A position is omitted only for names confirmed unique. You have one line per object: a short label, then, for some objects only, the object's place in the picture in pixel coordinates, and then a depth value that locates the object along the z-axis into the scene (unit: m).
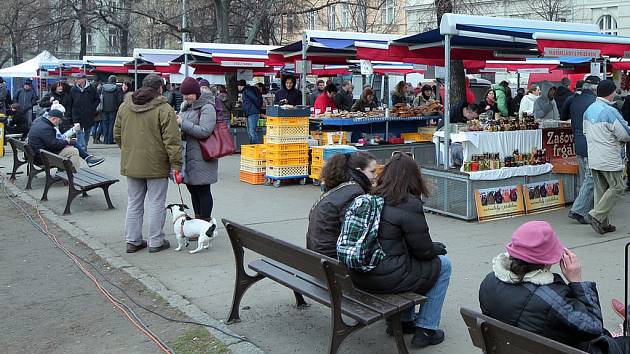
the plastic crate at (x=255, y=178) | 12.41
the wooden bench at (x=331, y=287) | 4.07
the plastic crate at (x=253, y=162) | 12.34
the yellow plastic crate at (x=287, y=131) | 11.76
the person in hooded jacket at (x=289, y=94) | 15.96
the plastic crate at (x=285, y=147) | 11.80
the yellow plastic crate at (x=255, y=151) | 12.29
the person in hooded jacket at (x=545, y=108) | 15.39
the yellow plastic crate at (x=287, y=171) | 11.89
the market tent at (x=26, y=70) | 31.36
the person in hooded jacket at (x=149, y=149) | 7.07
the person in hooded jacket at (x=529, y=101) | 17.05
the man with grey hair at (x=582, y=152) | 8.66
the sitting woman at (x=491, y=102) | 16.30
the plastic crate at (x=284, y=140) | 11.78
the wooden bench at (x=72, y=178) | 9.69
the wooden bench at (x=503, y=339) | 2.63
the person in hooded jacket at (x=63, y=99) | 19.02
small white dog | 7.27
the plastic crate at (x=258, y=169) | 12.38
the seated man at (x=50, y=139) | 11.44
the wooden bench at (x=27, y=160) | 11.91
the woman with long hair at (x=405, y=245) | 4.33
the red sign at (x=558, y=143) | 9.98
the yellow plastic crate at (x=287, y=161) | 11.86
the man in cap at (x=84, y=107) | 18.53
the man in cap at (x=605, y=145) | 7.90
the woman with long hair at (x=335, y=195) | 4.73
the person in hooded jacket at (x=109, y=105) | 20.19
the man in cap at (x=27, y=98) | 21.94
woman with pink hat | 3.23
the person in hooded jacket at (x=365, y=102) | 14.58
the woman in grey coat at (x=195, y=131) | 7.48
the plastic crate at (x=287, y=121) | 11.75
